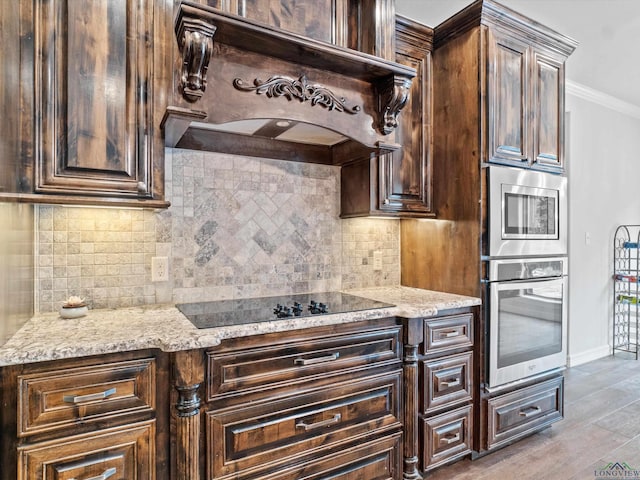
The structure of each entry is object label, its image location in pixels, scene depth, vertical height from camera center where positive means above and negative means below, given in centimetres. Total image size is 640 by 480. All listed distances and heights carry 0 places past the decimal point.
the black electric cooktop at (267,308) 169 -35
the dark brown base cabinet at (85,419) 123 -61
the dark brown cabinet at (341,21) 192 +112
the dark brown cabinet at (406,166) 235 +45
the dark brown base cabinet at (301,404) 151 -72
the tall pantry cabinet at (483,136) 227 +63
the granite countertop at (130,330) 126 -35
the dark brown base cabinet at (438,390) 201 -82
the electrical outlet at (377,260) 271 -15
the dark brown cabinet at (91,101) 146 +54
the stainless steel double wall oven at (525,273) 226 -21
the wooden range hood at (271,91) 159 +69
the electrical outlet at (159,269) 199 -16
